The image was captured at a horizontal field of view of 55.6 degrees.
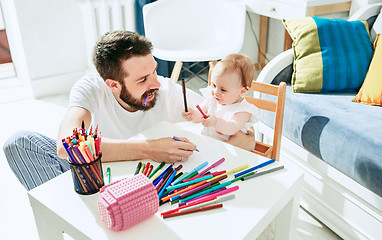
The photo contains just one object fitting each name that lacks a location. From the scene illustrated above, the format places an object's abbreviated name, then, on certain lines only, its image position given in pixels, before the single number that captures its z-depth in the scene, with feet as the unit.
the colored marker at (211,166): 3.31
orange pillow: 5.37
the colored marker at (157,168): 3.34
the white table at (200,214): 2.68
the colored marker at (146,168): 3.37
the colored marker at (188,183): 3.09
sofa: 4.42
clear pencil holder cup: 2.92
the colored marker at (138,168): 3.38
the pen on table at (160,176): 3.21
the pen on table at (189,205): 2.82
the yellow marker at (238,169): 3.35
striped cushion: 5.89
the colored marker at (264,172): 3.27
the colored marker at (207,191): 2.97
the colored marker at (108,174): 3.28
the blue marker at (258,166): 3.32
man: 4.23
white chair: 8.52
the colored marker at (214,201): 2.88
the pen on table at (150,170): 3.34
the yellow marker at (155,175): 3.24
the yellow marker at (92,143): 2.88
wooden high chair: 4.63
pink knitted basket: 2.60
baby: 4.43
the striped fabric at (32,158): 4.38
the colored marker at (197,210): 2.82
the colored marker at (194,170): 3.21
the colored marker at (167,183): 3.04
